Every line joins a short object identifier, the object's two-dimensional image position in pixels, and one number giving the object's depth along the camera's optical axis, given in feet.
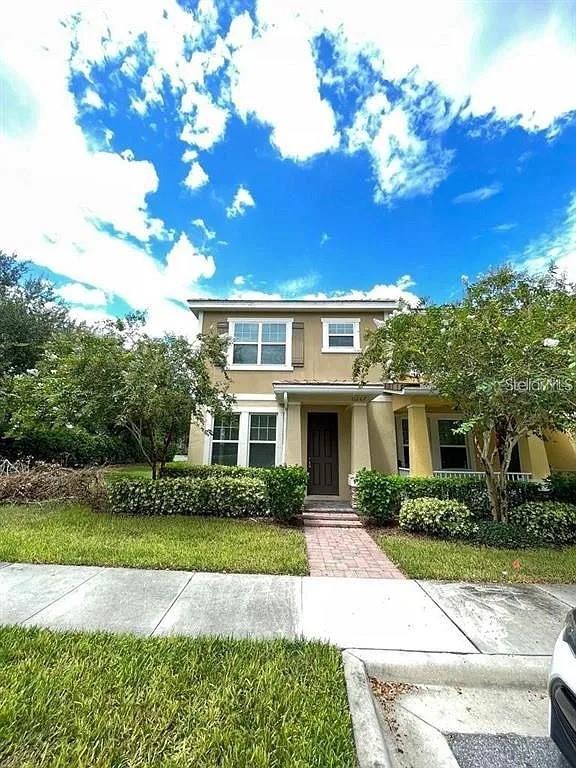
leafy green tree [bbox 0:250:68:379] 44.16
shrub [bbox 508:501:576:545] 23.39
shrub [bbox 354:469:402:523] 26.63
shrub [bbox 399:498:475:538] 23.62
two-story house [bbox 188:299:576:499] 33.47
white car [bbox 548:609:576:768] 5.70
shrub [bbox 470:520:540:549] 22.11
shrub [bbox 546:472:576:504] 29.01
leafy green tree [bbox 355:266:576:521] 19.67
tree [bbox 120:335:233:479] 24.53
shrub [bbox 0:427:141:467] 43.73
